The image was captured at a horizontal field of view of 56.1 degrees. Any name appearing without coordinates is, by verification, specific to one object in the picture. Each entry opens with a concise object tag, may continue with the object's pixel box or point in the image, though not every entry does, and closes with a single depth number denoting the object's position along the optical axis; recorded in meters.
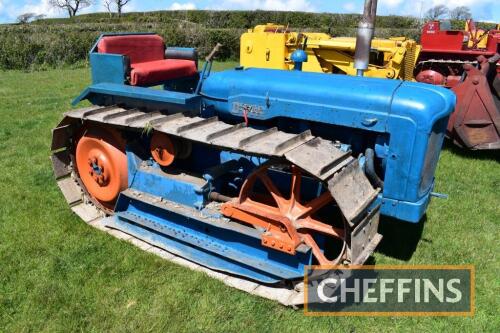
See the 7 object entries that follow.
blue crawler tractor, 3.28
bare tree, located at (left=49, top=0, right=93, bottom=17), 48.88
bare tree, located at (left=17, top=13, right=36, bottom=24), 38.02
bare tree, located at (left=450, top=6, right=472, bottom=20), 27.17
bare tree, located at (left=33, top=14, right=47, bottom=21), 37.70
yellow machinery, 8.59
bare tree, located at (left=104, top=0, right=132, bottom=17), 43.34
